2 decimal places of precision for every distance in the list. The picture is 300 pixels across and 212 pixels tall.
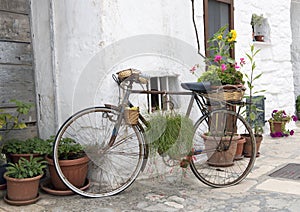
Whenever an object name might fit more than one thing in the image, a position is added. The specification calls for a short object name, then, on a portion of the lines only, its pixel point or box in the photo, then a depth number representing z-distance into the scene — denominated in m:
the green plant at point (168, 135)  2.97
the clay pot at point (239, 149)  3.86
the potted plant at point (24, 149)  2.98
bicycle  2.93
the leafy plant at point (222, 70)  3.54
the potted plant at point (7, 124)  2.94
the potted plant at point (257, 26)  5.55
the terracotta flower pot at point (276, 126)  5.36
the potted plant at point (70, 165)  2.85
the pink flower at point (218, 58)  3.66
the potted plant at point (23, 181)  2.68
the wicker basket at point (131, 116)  2.87
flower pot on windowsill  5.62
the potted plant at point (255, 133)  4.05
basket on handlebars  2.97
